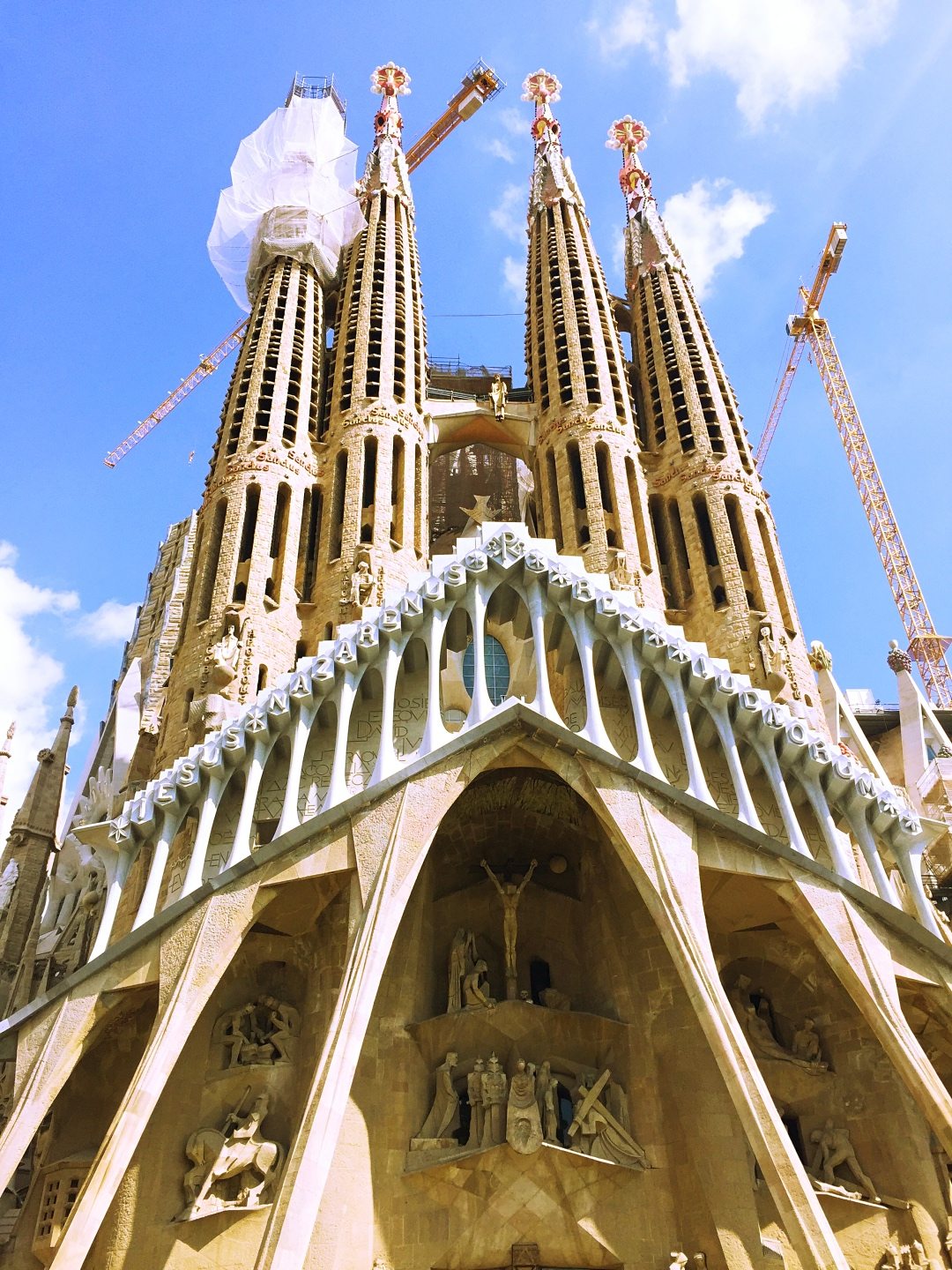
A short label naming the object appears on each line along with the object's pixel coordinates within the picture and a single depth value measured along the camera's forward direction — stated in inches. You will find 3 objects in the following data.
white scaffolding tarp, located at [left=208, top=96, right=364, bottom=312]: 971.9
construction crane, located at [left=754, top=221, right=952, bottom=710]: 1504.7
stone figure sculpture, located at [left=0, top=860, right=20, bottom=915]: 852.6
